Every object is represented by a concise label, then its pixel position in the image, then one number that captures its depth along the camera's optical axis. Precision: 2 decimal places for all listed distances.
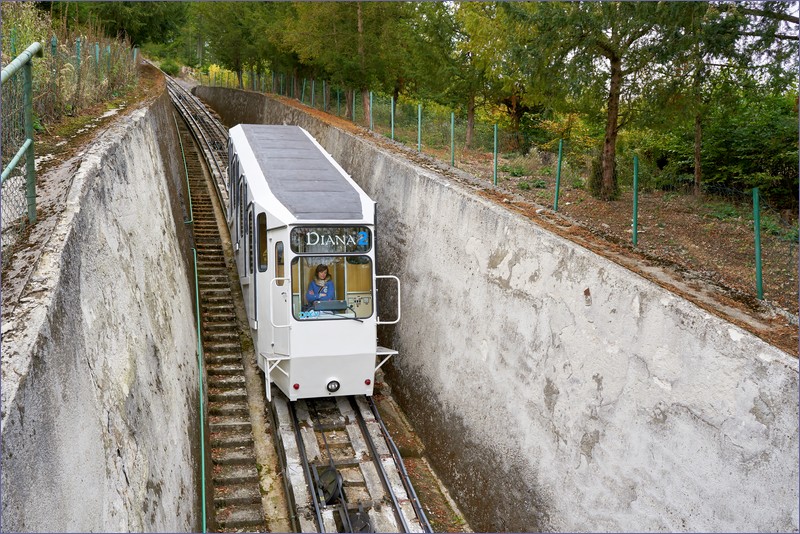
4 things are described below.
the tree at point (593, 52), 11.00
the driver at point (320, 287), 10.95
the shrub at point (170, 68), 69.50
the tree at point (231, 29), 34.94
